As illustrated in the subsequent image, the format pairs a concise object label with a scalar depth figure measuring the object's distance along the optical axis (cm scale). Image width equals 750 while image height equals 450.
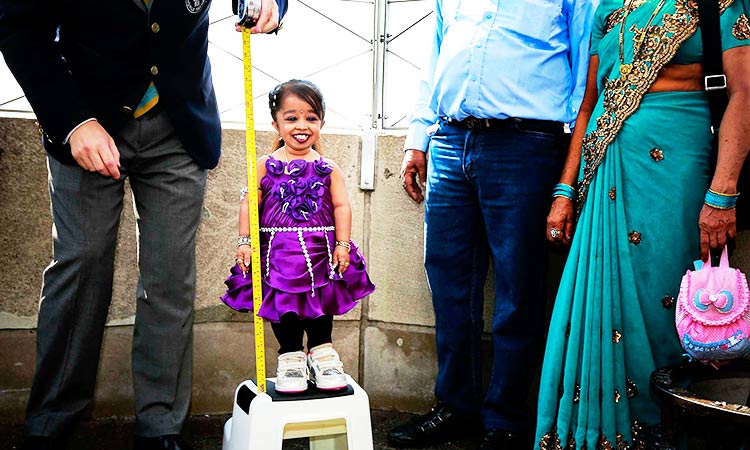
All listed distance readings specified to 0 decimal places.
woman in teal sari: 209
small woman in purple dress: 216
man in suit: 200
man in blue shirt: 243
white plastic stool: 202
